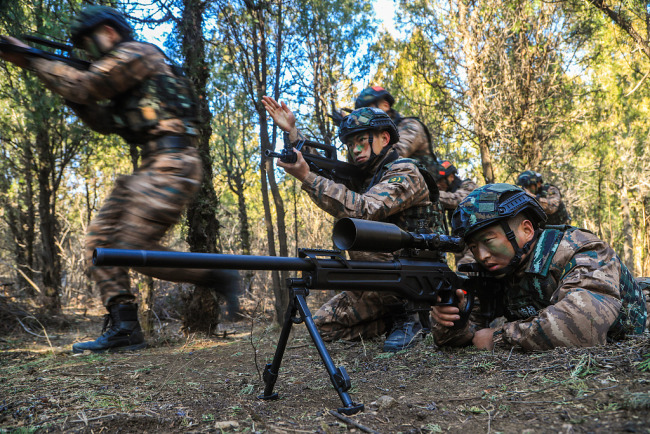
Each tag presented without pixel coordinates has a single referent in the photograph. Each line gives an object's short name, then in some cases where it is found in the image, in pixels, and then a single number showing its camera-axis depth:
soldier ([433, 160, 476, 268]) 7.25
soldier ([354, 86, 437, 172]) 6.14
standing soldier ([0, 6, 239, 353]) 3.15
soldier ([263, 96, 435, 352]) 3.91
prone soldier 2.77
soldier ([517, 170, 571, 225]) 8.11
